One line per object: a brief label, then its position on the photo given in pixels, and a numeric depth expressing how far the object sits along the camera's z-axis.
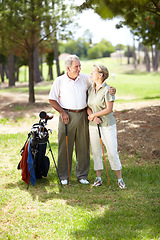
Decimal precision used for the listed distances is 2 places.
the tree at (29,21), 14.10
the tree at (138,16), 6.70
